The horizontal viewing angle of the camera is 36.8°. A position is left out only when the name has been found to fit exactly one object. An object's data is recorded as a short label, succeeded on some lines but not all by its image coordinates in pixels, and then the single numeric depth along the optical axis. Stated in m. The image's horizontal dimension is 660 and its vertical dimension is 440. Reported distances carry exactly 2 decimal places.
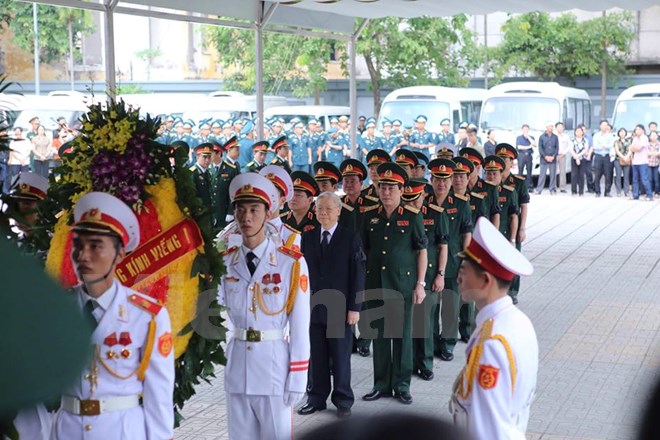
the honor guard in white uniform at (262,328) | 5.07
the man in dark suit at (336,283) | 7.05
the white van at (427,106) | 29.42
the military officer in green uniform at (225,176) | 13.82
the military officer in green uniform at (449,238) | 8.99
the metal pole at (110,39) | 9.27
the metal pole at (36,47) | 28.19
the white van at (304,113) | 30.59
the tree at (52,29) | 27.95
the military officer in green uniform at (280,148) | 16.00
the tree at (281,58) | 30.89
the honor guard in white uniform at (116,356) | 3.55
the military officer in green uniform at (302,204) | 7.50
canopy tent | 11.34
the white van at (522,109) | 28.36
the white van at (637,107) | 28.61
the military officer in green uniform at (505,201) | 10.85
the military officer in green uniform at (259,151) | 13.95
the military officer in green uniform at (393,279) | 7.57
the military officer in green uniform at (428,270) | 8.08
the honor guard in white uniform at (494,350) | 3.22
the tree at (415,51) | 32.00
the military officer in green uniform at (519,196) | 11.15
